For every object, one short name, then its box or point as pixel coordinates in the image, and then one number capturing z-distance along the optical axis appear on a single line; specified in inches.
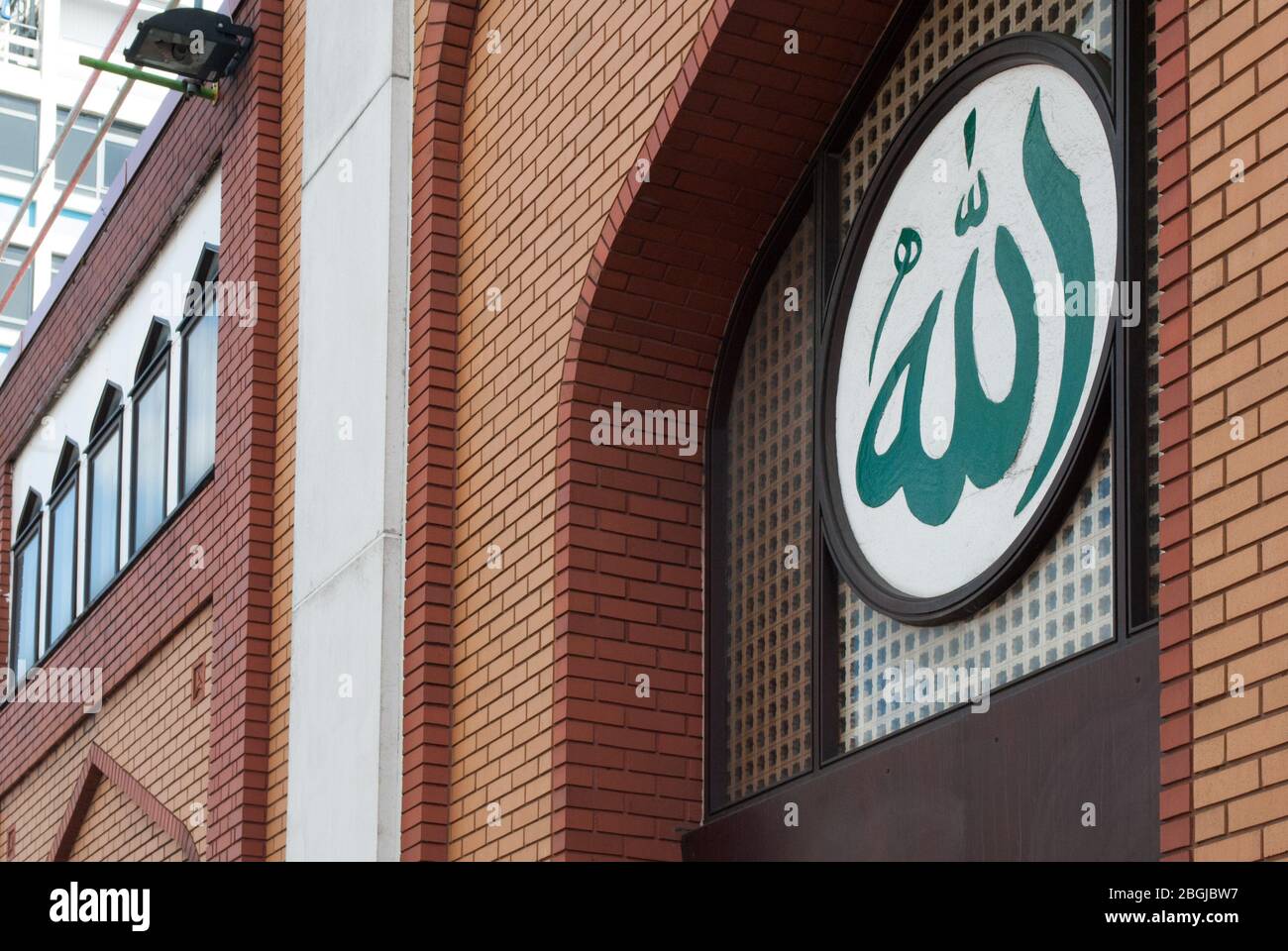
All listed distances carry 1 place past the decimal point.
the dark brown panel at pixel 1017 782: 204.7
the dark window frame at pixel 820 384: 213.5
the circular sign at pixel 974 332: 229.3
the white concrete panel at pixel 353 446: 329.4
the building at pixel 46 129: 1579.7
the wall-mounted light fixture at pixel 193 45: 430.3
